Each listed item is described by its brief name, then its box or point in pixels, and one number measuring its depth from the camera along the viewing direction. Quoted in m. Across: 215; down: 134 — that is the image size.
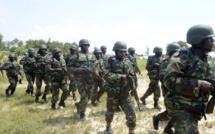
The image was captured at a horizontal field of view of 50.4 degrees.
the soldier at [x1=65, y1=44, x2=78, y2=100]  6.86
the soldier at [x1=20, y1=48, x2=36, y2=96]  10.10
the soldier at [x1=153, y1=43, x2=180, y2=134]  5.22
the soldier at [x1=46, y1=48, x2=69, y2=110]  7.89
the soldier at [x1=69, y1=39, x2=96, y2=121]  6.64
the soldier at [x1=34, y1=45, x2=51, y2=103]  9.21
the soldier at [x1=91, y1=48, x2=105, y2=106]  8.58
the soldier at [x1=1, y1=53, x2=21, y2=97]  10.30
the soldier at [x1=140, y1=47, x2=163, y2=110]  7.32
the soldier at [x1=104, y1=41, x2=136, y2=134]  4.97
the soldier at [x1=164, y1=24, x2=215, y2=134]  3.02
